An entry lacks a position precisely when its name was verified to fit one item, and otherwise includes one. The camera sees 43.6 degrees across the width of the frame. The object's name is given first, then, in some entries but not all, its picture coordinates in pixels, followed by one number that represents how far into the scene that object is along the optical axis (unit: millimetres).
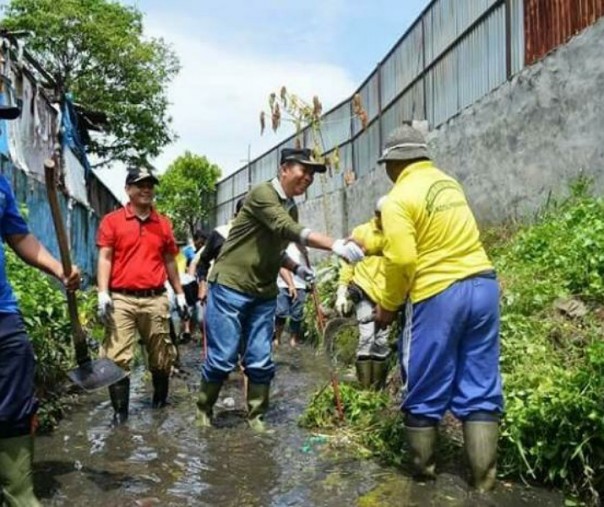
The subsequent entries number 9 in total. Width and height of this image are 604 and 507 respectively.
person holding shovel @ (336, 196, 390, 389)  6039
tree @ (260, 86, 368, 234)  11805
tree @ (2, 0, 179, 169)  28375
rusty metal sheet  7648
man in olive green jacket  5316
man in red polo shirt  5770
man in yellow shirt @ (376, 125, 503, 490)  3803
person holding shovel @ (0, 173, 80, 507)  3131
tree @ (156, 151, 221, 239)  39562
